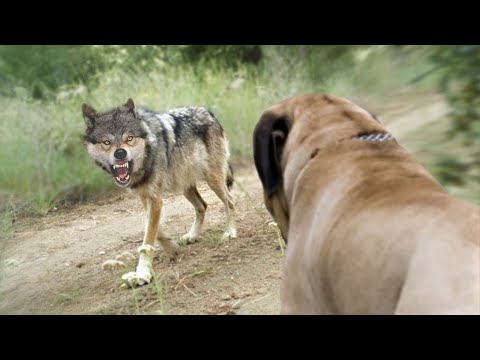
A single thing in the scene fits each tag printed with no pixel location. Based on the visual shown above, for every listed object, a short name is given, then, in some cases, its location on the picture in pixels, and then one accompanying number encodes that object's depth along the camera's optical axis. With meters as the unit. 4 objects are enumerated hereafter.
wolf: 5.96
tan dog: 1.96
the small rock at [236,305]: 4.51
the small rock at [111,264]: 5.40
